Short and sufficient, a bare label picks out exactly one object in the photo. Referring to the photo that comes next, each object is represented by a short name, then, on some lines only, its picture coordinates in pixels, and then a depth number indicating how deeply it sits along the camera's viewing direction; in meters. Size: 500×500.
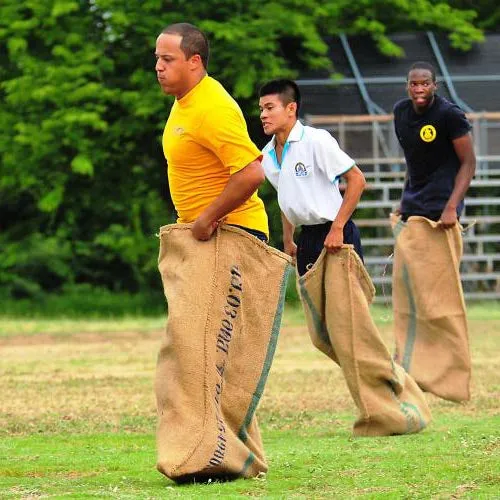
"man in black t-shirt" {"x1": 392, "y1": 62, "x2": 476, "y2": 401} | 22.30
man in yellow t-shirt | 15.08
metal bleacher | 48.72
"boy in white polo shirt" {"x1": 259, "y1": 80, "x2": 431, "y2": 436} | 19.11
